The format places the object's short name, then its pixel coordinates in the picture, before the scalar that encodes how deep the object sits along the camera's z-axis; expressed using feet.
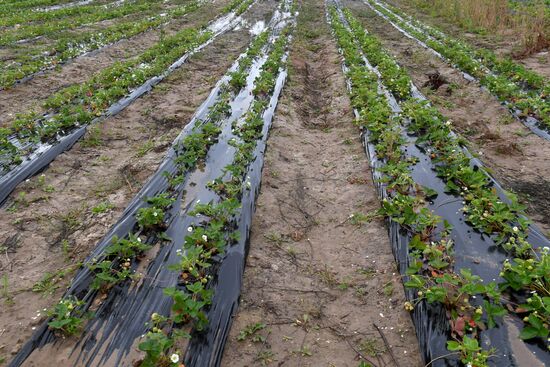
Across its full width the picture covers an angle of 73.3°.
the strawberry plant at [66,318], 10.27
